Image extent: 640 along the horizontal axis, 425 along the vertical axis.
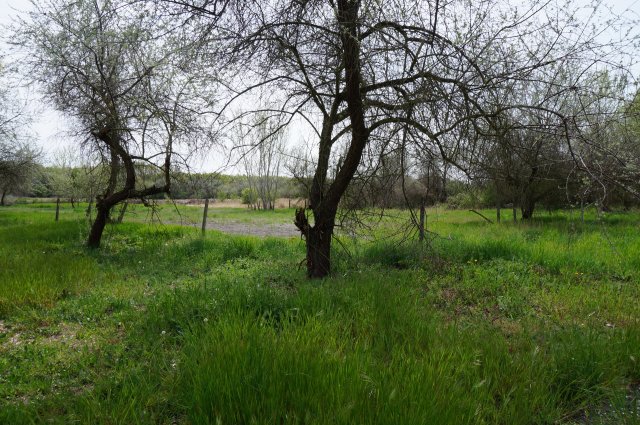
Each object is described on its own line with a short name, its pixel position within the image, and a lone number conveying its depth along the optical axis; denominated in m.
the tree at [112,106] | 7.88
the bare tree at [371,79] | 4.14
